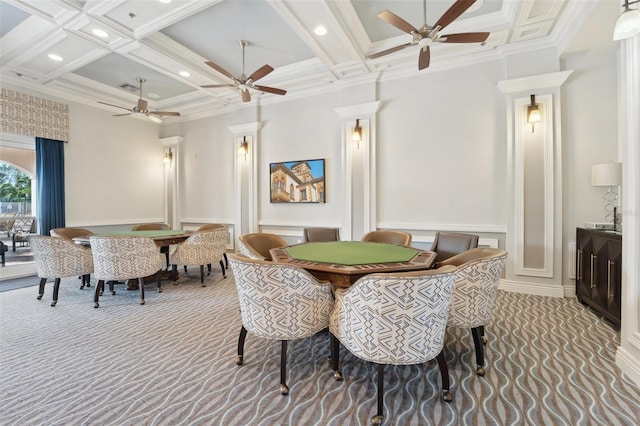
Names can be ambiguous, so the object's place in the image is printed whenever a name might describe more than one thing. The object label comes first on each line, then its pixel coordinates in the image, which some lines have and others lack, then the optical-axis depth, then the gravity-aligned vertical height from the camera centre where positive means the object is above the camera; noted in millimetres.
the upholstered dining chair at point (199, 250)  4262 -605
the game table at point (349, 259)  2018 -411
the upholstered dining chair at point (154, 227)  5152 -317
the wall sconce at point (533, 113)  3707 +1240
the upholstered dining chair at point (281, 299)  1813 -596
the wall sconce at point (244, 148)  5934 +1301
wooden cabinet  2717 -684
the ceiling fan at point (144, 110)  4902 +1761
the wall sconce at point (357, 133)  4799 +1289
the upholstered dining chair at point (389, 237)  3457 -370
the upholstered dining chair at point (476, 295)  1956 -614
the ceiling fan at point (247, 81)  3591 +1766
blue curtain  5148 +514
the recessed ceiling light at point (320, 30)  3543 +2291
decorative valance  4781 +1709
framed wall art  5281 +540
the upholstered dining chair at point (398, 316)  1490 -594
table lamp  3000 +357
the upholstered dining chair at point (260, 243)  2980 -396
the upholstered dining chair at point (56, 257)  3490 -582
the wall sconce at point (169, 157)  7004 +1321
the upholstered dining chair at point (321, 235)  4008 -369
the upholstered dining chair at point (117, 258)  3428 -587
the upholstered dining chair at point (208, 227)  4970 -306
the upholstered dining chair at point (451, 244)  3131 -409
